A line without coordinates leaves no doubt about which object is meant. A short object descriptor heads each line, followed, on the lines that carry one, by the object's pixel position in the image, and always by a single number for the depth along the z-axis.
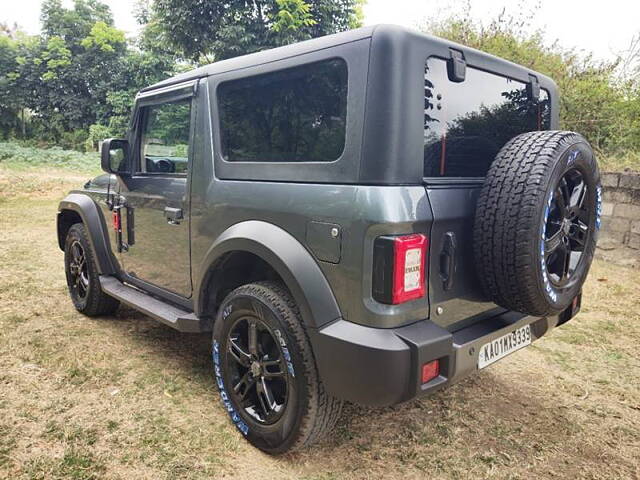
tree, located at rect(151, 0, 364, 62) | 13.33
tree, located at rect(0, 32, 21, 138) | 30.59
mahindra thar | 1.80
